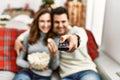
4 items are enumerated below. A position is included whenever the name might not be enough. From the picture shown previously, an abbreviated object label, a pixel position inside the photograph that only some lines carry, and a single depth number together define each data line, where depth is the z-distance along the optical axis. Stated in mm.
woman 1775
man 1694
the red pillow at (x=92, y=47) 2008
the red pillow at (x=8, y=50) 1928
